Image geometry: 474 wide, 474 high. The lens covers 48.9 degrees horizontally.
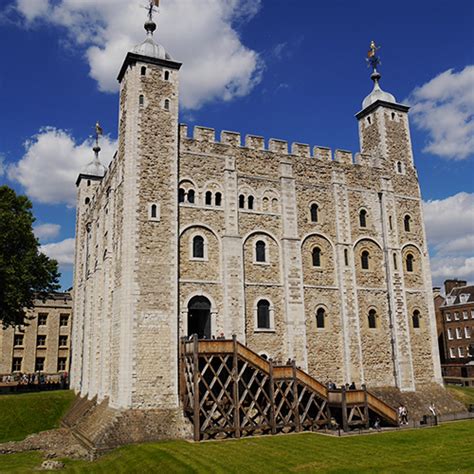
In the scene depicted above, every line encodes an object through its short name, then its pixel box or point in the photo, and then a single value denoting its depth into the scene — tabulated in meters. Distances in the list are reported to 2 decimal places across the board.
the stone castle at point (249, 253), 24.50
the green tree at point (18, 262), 32.84
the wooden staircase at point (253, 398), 22.33
